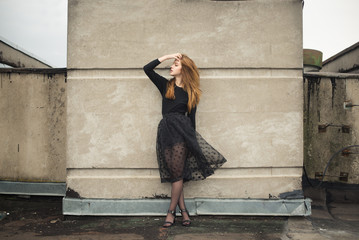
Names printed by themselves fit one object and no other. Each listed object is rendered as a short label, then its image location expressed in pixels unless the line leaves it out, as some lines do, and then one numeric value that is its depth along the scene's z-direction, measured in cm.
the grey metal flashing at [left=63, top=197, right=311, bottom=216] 333
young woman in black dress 308
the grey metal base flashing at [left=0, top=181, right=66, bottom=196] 405
